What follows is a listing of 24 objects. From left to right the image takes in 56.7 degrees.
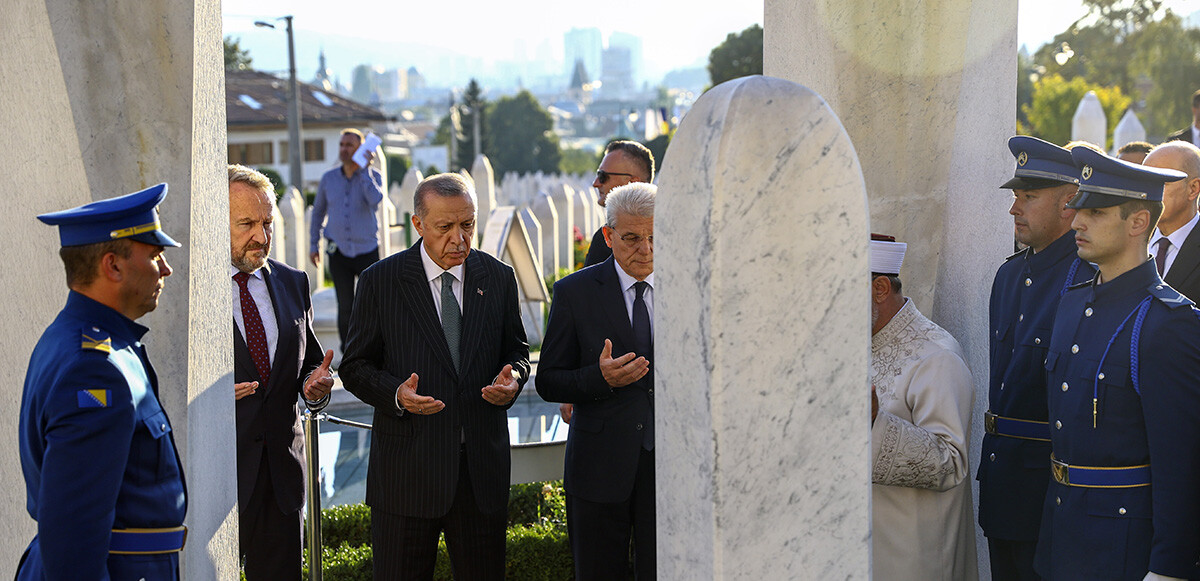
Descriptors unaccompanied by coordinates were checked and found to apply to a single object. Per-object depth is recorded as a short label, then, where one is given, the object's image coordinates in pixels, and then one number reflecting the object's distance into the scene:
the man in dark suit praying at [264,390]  4.38
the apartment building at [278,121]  51.78
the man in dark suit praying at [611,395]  4.29
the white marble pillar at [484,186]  18.64
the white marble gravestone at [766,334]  2.41
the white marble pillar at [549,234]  17.25
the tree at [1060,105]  44.88
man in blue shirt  10.71
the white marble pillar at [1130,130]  15.20
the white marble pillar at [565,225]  19.12
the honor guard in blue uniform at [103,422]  2.67
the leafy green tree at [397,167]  58.47
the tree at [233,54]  67.19
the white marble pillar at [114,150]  3.46
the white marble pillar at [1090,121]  16.19
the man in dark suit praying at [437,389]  4.29
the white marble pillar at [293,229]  14.98
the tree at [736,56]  40.09
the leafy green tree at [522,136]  81.19
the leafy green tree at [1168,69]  51.38
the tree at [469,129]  72.50
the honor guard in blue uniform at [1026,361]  3.95
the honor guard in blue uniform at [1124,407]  3.13
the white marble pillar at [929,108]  4.62
